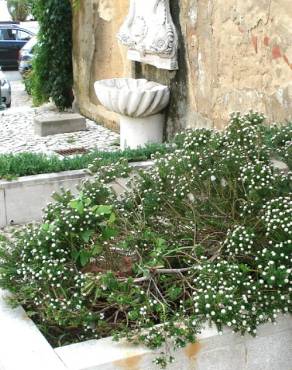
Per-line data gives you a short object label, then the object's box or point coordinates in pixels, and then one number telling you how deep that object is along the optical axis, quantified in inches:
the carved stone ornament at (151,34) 289.3
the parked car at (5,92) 473.1
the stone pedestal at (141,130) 305.7
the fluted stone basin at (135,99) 290.6
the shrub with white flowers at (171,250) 110.7
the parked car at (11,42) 836.6
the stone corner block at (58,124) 362.3
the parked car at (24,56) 680.7
